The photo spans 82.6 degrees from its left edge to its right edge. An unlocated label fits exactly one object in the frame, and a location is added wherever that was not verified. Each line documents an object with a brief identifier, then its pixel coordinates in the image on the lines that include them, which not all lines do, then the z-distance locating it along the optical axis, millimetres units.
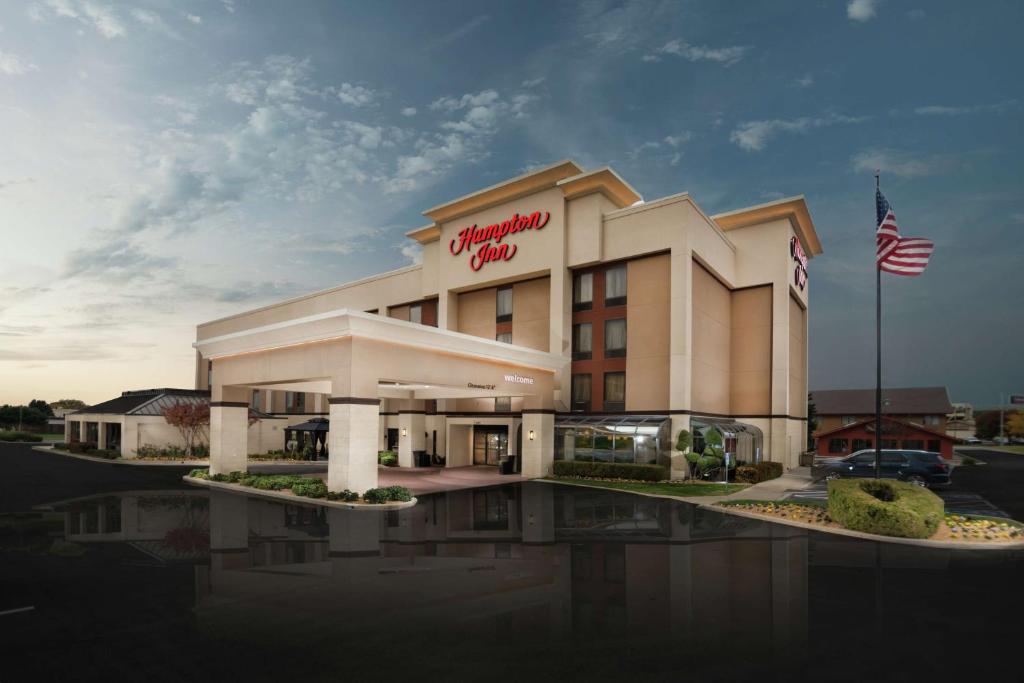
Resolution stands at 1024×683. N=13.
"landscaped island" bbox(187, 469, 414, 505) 22250
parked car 28703
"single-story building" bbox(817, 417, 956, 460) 44844
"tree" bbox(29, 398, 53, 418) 125062
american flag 21031
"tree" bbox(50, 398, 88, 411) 147750
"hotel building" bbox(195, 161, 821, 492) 26141
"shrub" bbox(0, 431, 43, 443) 73438
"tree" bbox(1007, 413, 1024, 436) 100431
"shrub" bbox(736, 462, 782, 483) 31719
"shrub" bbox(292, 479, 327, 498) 23219
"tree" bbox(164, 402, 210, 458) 45688
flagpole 20672
